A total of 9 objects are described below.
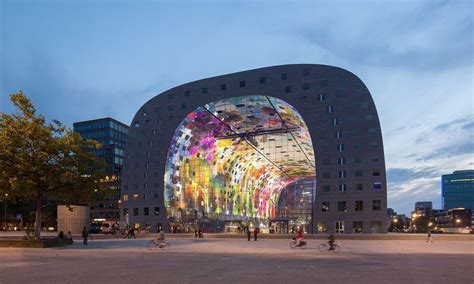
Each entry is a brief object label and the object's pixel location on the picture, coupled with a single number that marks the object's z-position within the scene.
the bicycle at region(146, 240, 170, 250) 33.44
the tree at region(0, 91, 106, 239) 35.12
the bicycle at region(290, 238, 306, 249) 32.75
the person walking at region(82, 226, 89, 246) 38.93
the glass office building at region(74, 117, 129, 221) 144.75
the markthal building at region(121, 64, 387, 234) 73.50
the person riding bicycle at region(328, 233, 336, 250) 29.64
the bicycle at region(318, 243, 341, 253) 29.72
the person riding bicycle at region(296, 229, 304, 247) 32.88
